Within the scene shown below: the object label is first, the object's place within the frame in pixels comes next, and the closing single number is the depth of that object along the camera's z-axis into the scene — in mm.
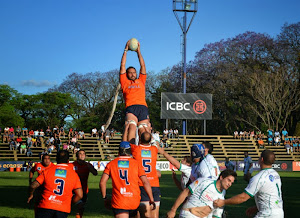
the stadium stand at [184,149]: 40000
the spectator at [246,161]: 24192
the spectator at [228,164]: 23925
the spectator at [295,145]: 45875
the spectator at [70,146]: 40531
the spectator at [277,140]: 45375
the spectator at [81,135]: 43219
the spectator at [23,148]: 39406
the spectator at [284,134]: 46950
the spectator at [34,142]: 40594
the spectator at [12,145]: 39594
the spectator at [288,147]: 44500
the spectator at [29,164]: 34562
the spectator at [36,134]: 41609
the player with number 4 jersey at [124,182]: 6859
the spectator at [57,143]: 39025
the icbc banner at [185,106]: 43656
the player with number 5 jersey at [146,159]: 7895
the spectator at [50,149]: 38506
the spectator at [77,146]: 38569
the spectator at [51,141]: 40875
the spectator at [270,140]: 45288
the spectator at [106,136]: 42656
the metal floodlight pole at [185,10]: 46500
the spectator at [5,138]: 41344
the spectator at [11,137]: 41125
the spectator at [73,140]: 40719
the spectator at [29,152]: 38562
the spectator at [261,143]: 45500
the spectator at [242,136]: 46588
